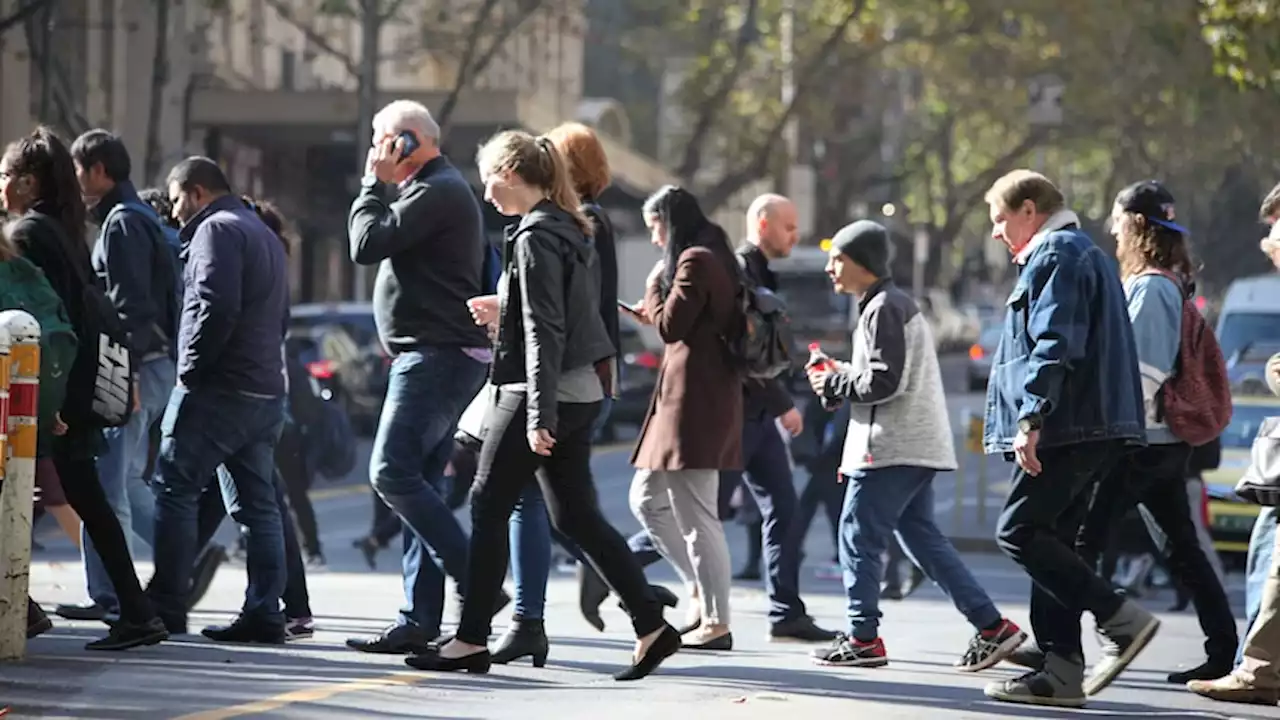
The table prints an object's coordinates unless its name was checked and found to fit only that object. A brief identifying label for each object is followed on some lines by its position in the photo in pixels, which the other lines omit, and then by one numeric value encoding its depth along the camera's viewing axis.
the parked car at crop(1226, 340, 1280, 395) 31.09
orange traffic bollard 17.41
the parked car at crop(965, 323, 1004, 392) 96.94
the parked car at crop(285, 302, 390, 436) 49.16
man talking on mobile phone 18.11
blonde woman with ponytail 16.98
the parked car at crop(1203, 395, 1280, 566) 28.70
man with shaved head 21.17
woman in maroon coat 19.64
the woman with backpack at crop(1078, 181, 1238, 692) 18.73
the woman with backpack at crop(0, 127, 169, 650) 18.34
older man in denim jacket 16.58
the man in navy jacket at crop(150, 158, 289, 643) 18.69
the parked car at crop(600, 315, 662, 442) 55.44
